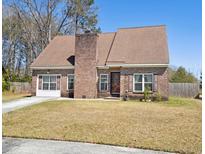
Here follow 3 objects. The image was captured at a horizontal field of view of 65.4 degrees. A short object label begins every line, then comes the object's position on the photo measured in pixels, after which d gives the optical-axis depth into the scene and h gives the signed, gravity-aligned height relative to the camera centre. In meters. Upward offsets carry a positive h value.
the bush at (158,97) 12.21 -1.17
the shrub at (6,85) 18.32 -0.42
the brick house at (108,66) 12.61 +1.29
